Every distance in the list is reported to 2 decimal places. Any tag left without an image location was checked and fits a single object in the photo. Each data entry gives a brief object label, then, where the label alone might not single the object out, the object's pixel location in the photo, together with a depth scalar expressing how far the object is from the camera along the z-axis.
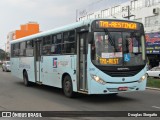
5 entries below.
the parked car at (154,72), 35.22
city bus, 11.89
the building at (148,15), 50.93
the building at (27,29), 125.79
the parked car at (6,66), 43.83
